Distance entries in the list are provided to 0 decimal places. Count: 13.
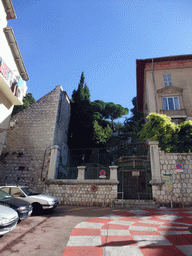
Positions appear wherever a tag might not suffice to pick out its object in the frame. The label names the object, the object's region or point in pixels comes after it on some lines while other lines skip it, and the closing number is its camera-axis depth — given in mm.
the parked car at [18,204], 5469
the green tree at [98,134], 17402
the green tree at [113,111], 37494
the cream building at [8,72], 12164
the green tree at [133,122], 24375
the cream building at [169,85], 16484
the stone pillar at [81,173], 11008
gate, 10889
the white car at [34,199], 7203
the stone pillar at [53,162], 11705
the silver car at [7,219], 3851
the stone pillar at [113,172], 10508
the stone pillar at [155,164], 9648
